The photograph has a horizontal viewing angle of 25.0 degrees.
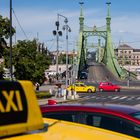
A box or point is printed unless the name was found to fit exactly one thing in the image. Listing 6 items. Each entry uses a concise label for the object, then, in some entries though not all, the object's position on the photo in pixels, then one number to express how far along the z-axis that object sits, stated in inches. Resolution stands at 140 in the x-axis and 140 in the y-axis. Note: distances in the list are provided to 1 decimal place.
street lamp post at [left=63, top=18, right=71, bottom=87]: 1381.1
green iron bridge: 3275.9
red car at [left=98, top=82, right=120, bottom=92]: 1820.8
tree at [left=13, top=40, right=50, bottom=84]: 1232.7
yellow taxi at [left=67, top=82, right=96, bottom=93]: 1716.1
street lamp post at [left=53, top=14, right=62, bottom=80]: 1371.3
